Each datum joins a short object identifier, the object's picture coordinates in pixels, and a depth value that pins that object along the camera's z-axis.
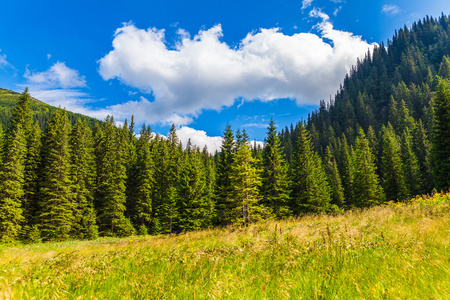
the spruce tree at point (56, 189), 30.50
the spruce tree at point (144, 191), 46.16
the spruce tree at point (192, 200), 32.55
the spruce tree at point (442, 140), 28.81
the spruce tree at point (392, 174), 44.60
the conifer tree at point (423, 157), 46.94
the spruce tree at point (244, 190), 25.98
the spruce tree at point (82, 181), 34.41
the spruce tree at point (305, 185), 32.94
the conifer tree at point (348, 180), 53.31
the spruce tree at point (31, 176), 32.78
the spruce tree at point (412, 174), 47.88
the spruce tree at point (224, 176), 30.98
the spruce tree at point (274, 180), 31.77
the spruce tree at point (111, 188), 39.69
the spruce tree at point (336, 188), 51.28
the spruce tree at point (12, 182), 26.94
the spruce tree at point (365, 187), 42.06
